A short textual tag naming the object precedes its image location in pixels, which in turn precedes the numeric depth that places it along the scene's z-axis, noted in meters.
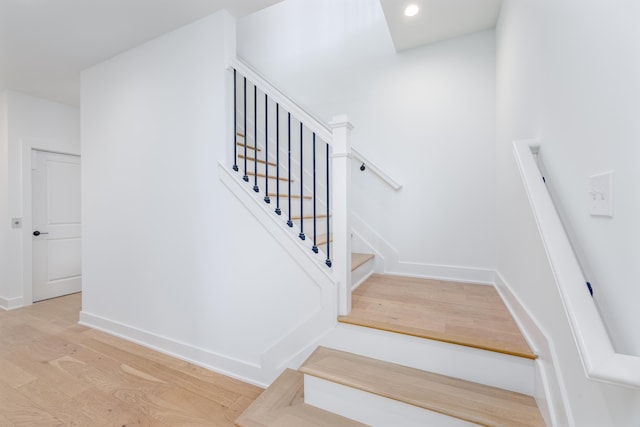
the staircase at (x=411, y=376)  1.15
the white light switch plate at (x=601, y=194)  0.74
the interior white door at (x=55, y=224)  3.46
